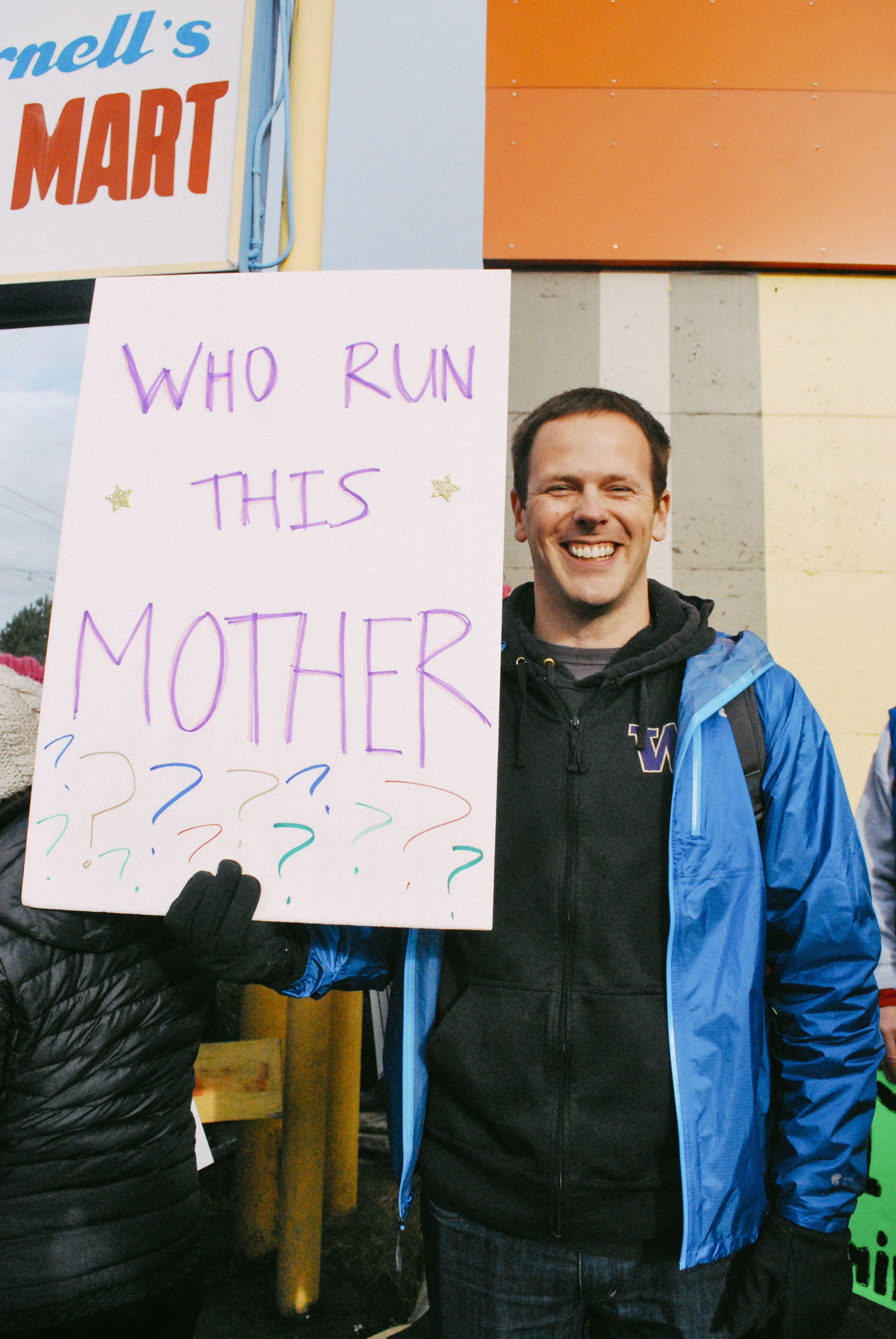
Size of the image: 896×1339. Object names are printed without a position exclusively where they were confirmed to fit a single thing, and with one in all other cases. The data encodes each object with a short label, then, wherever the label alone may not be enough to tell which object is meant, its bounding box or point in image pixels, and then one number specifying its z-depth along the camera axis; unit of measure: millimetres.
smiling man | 1104
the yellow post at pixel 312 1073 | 1974
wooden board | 2074
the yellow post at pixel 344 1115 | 2678
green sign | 1800
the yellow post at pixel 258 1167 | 2504
